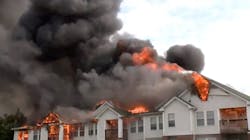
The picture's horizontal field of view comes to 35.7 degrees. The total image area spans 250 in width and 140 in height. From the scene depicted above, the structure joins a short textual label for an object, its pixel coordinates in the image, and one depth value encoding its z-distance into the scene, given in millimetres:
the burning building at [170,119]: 32844
